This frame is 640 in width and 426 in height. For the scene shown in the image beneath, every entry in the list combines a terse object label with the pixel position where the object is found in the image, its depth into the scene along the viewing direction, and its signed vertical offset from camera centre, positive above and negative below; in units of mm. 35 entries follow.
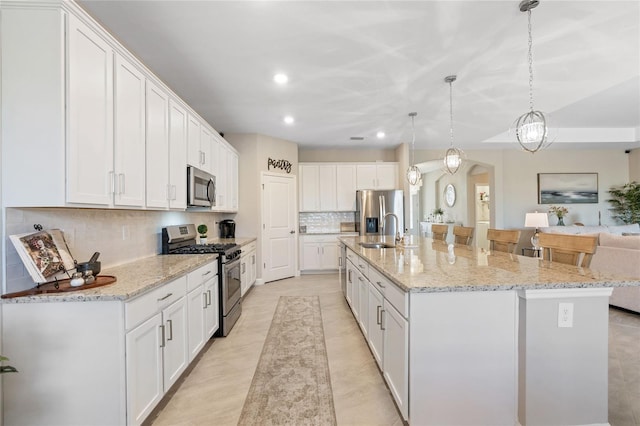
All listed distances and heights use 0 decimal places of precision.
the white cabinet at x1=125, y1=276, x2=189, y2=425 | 1564 -805
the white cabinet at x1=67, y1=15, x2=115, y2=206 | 1553 +543
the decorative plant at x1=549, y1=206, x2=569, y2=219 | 6624 +30
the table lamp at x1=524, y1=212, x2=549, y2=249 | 5844 -153
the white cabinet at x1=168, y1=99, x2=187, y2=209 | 2678 +549
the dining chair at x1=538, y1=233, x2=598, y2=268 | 2012 -251
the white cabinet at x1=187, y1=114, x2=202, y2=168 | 3084 +768
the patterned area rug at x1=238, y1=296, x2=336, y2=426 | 1869 -1272
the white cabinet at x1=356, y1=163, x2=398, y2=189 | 6395 +797
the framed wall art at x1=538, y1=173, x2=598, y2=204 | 6879 +565
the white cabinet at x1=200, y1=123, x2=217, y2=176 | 3479 +793
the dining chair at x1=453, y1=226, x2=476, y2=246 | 3627 -275
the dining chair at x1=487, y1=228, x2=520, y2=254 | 2873 -269
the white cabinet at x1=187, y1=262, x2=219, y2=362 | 2361 -812
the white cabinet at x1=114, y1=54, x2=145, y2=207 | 1912 +546
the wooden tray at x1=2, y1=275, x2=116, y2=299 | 1499 -396
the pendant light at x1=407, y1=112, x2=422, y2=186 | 4485 +573
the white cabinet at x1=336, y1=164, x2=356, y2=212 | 6379 +557
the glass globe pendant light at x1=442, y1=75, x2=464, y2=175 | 3639 +668
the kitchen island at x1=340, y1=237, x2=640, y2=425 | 1595 -751
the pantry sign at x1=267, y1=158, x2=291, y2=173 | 5582 +943
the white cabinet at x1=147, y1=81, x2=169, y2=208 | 2307 +550
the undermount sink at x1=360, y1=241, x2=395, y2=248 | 3611 -392
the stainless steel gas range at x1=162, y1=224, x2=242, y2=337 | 3031 -527
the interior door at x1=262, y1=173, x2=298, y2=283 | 5457 -254
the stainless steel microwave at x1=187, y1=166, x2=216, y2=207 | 3010 +278
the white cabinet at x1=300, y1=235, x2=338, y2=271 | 6137 -816
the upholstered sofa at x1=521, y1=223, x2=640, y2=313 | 3449 -590
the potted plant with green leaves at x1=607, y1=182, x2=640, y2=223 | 6578 +225
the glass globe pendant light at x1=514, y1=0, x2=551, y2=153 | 2506 +720
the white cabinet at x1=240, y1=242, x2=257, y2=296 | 4128 -827
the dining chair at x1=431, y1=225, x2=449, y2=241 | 4312 -277
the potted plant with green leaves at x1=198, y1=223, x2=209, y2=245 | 3705 -237
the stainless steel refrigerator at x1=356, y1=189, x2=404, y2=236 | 6047 +58
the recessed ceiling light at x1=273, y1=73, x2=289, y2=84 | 3097 +1439
